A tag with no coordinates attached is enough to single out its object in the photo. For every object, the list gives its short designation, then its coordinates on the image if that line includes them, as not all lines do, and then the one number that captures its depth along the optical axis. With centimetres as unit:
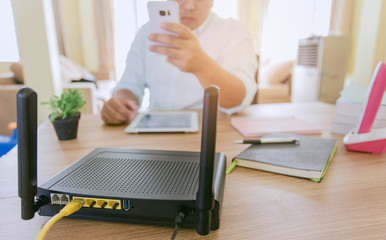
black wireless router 26
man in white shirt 89
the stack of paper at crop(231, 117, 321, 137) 71
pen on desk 58
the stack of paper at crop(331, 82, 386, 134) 70
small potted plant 66
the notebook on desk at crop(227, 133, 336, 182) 46
